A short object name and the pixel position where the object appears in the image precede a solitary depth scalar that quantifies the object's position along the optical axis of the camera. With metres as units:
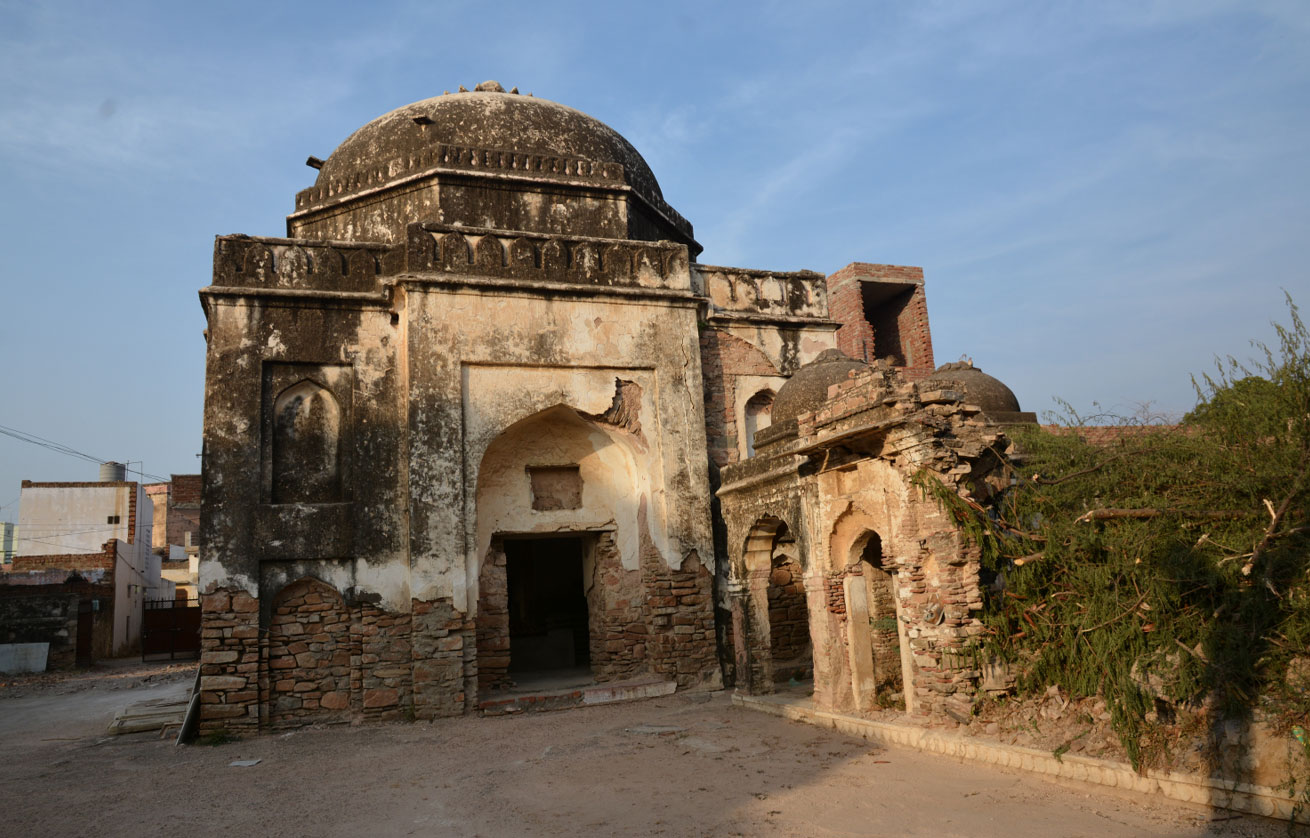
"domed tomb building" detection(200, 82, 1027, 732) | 9.86
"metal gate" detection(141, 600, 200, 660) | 20.95
